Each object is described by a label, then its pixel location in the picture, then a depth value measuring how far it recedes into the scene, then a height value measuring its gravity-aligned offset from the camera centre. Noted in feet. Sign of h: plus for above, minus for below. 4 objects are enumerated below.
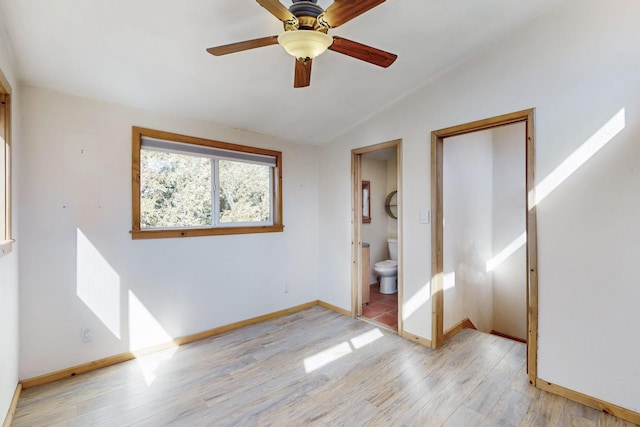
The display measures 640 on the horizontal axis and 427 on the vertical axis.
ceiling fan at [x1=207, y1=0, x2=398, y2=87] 4.33 +3.02
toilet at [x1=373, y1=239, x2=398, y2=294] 14.29 -3.10
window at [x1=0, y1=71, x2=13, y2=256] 5.72 +1.11
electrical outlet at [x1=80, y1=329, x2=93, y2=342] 7.57 -3.15
